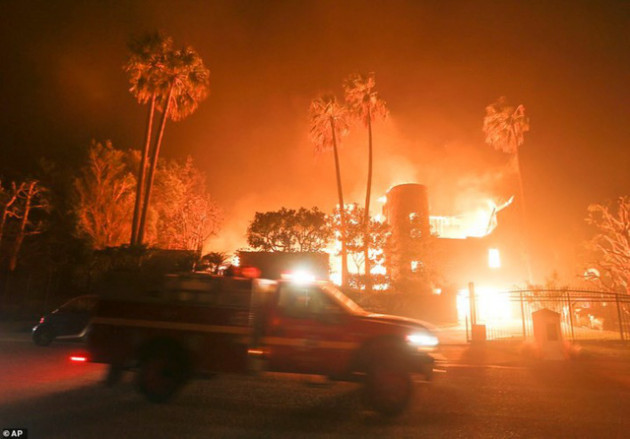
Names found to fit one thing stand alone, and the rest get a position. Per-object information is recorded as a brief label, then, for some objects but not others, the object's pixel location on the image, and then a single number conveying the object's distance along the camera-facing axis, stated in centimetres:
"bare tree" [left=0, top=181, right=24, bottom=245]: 2384
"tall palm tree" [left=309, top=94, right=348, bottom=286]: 3322
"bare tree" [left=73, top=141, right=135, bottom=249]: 2670
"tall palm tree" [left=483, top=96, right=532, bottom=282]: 3541
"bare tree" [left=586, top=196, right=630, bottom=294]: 2273
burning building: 2830
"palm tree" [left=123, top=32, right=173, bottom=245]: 2591
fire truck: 648
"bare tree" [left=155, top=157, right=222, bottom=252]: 3369
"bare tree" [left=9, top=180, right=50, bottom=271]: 2420
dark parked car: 1245
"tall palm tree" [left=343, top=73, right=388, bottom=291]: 3344
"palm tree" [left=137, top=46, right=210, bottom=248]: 2639
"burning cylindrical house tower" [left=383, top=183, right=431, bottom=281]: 2823
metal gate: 1630
